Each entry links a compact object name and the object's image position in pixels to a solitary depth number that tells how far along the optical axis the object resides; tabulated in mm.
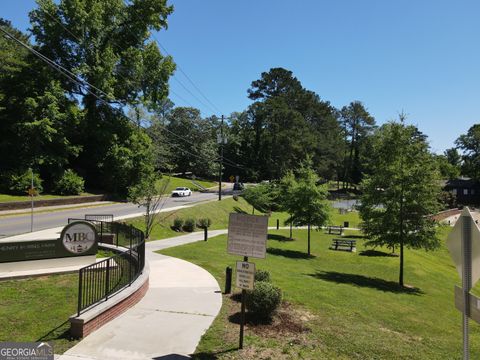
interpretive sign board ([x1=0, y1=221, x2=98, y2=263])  12008
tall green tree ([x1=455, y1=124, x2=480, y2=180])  107056
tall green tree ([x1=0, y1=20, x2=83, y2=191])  37500
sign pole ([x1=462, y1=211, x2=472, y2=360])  5348
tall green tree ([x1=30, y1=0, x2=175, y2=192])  40938
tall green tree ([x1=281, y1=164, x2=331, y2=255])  28344
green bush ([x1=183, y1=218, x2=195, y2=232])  29514
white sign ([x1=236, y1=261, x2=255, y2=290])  7723
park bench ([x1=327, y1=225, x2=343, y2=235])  40388
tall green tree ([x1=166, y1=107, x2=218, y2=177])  86062
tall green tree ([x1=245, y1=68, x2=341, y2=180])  86562
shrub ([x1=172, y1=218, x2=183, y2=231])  28844
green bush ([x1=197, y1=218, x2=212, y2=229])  32656
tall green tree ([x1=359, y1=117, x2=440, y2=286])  19609
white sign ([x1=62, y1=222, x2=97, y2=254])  12594
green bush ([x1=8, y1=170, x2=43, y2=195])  35969
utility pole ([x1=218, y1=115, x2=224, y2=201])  46725
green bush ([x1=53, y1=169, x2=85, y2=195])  40000
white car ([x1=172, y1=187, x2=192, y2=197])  58406
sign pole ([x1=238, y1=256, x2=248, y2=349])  7632
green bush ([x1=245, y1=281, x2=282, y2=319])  9172
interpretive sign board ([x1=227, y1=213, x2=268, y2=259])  7746
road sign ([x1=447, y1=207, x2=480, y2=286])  5273
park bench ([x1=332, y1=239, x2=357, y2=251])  29984
